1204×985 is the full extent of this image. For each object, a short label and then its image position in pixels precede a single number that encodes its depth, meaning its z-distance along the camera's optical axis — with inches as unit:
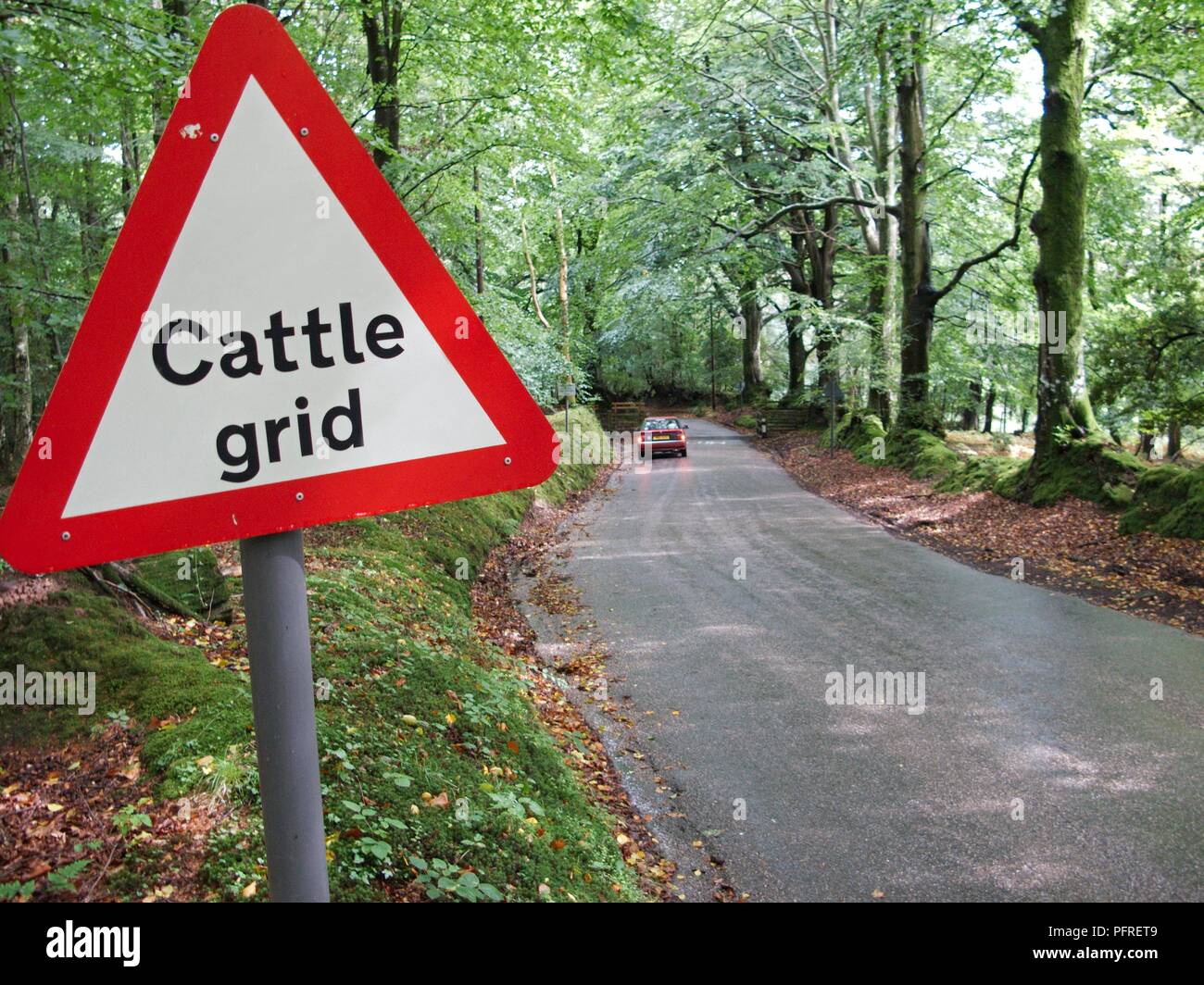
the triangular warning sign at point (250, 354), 53.2
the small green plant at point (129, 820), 121.1
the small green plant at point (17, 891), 102.8
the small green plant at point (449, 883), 123.8
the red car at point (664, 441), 1300.4
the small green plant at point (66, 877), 106.7
